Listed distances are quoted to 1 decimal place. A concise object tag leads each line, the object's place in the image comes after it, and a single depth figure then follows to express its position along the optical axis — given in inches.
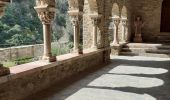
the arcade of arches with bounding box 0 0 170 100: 155.9
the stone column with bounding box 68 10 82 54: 238.5
